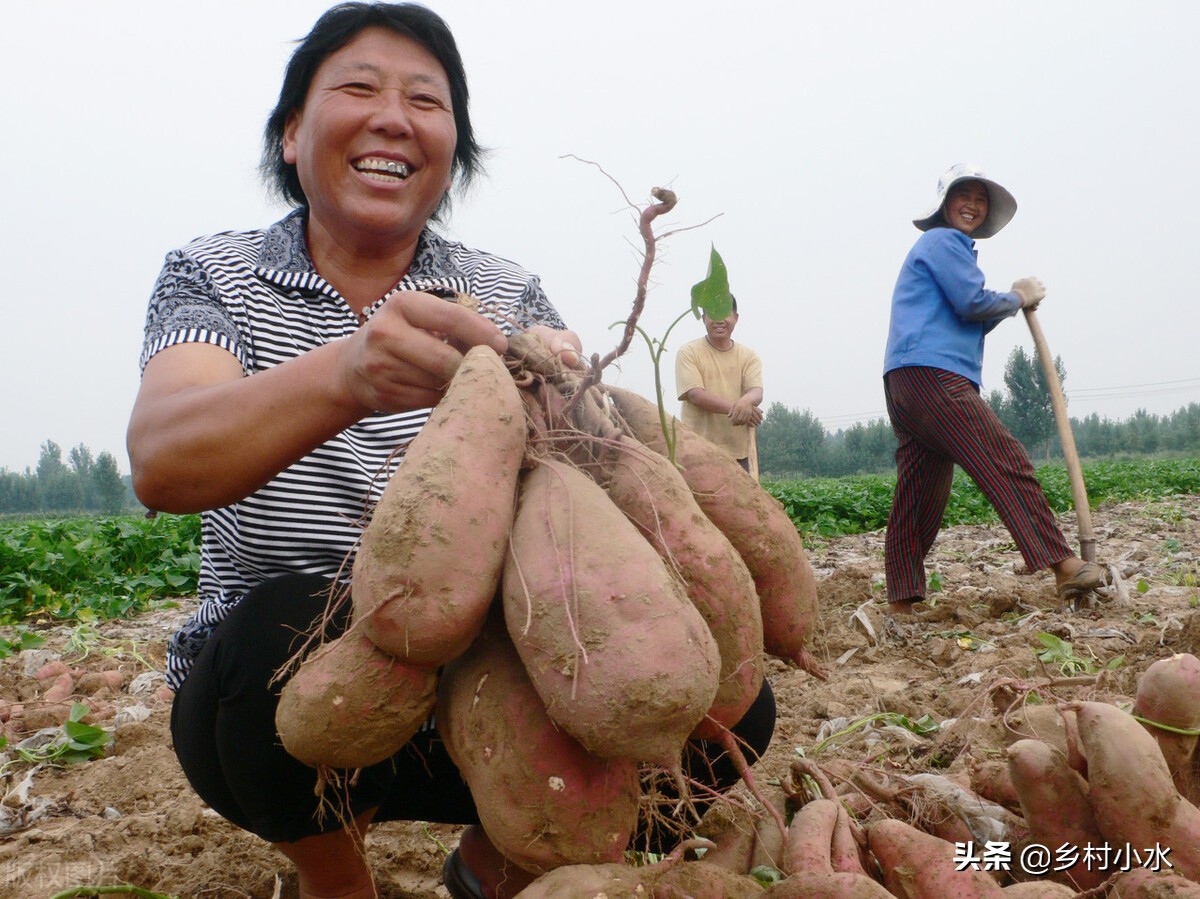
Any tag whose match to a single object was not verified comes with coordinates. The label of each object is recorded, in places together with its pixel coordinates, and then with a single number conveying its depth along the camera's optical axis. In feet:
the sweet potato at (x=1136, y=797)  4.97
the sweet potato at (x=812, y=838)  4.73
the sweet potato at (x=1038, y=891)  4.63
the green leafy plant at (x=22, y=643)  18.34
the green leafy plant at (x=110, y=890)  5.31
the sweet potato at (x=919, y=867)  4.76
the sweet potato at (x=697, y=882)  4.28
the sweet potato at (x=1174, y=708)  5.60
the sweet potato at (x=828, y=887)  4.20
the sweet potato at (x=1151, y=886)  4.40
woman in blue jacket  15.24
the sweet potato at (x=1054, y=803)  5.26
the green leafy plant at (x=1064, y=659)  10.34
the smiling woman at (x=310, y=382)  4.71
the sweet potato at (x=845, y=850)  4.87
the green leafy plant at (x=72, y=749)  10.51
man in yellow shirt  22.13
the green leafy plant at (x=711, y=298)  4.24
